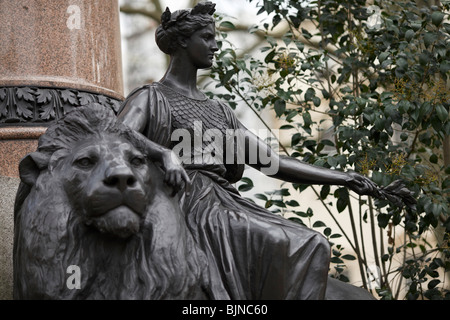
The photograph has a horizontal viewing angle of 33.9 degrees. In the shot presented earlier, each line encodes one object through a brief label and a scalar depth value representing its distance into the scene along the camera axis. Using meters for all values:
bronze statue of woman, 3.34
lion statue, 2.92
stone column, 4.74
